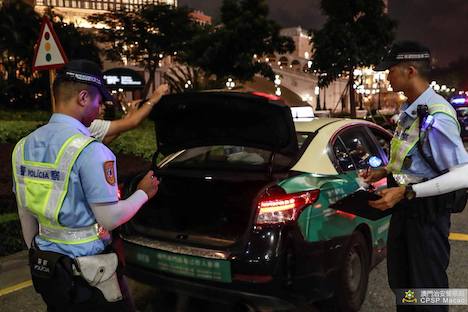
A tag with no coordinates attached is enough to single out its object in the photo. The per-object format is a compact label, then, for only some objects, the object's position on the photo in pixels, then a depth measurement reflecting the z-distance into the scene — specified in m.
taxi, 2.90
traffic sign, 5.55
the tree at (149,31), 34.06
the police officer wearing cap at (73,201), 1.86
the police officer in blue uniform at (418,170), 2.24
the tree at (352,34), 22.48
